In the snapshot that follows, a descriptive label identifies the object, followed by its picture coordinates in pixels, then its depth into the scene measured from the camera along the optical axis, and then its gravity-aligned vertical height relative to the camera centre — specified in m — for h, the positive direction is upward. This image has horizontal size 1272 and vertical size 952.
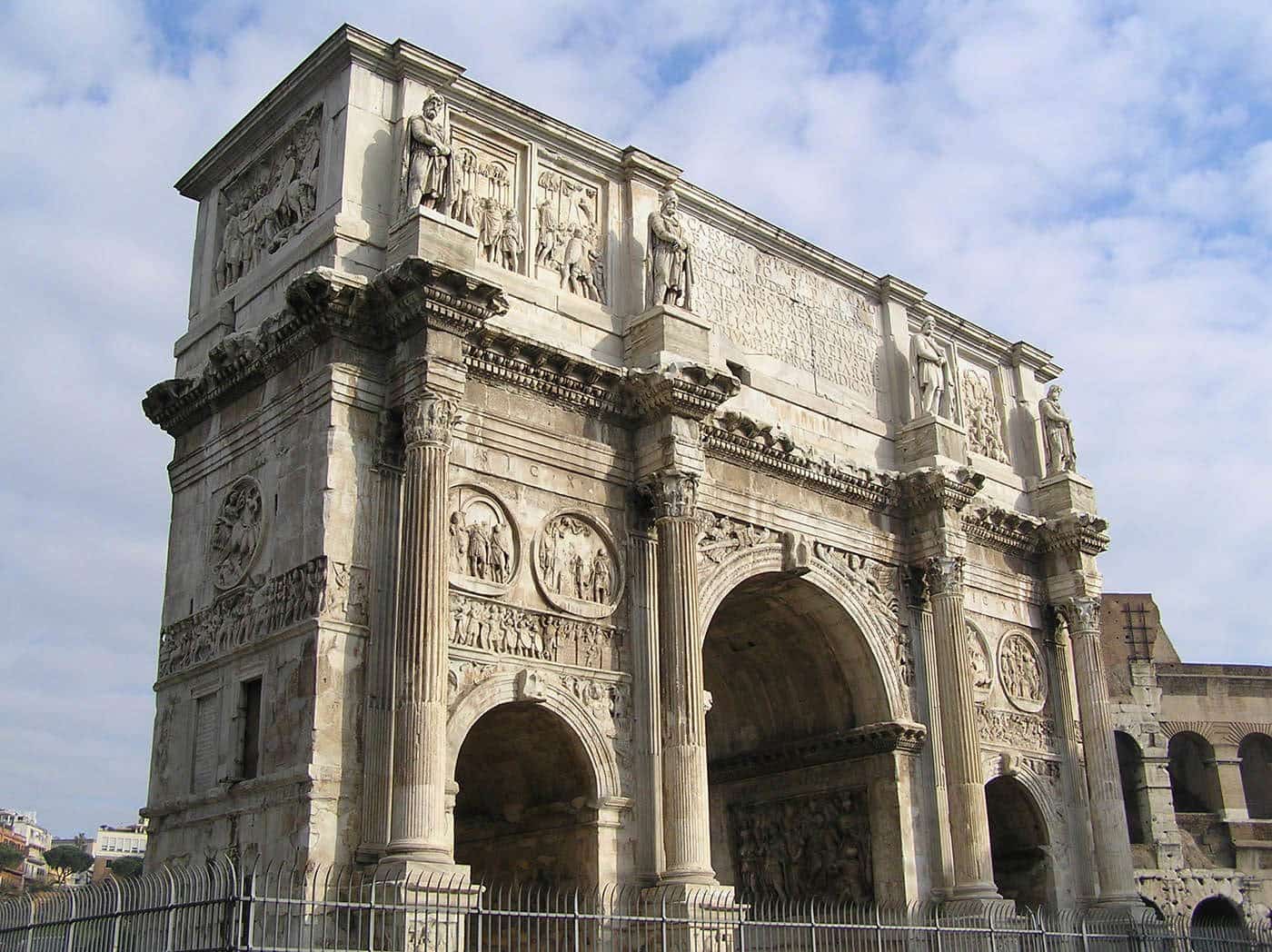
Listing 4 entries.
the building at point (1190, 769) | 29.78 +3.77
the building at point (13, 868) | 59.14 +4.73
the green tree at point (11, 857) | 69.00 +5.34
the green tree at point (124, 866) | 59.94 +4.08
